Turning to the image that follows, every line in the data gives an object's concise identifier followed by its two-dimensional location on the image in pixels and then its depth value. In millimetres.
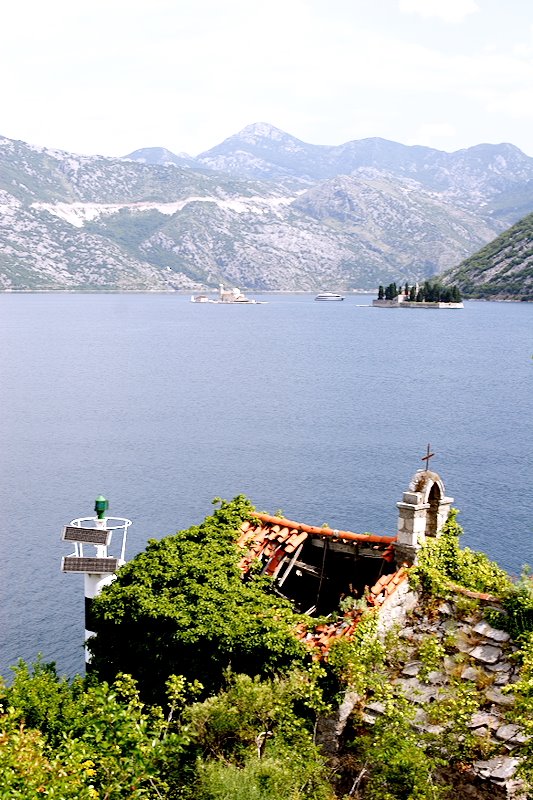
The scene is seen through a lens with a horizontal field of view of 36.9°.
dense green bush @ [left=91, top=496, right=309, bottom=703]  19422
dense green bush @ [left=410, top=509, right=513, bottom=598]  20734
